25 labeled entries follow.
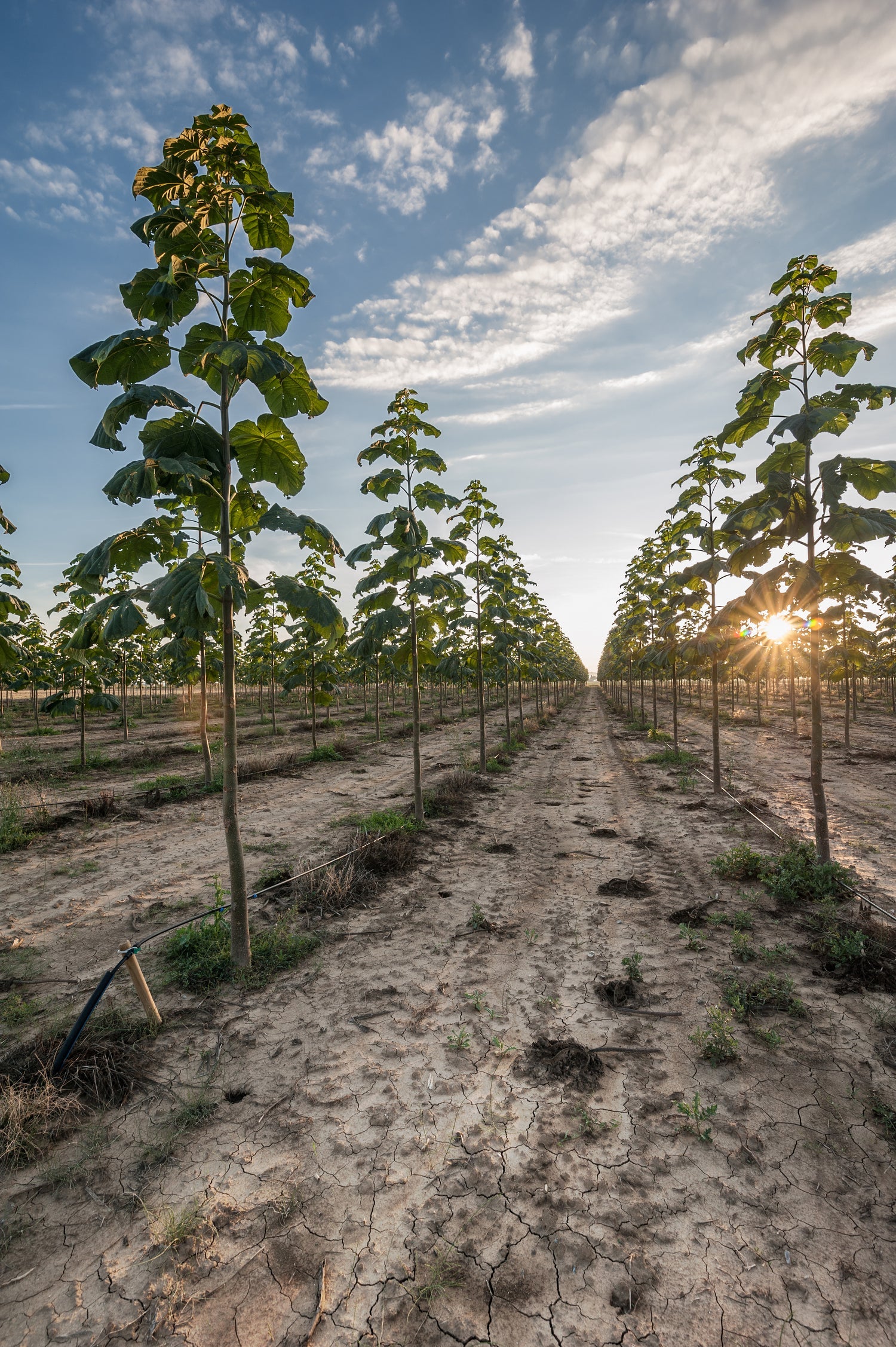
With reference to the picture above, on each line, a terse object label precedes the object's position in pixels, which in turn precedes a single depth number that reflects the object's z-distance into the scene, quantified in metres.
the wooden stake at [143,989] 4.66
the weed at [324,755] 21.61
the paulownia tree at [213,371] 4.61
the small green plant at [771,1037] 4.72
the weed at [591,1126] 3.88
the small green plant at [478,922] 7.25
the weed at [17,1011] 5.26
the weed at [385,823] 11.13
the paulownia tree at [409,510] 10.42
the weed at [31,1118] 3.76
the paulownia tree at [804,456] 6.80
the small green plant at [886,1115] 3.76
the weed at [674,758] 19.50
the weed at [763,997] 5.20
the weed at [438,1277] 2.88
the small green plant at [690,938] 6.53
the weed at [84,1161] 3.58
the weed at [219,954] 6.00
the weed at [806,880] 7.74
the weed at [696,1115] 3.87
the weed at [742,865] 8.72
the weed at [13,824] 10.62
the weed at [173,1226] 3.16
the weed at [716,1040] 4.58
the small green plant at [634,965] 5.86
